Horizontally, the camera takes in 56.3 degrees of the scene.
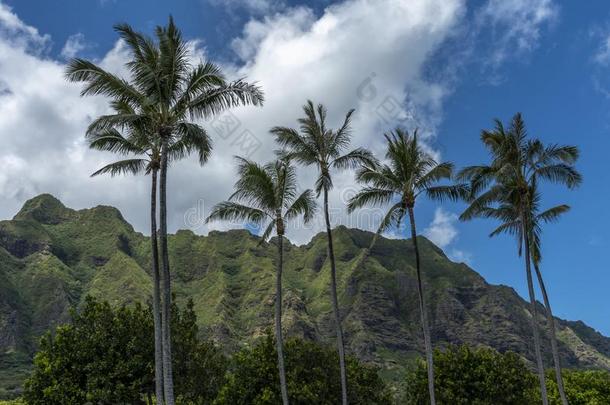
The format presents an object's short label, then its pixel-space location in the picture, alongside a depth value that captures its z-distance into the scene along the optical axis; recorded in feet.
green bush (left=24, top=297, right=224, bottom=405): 99.19
